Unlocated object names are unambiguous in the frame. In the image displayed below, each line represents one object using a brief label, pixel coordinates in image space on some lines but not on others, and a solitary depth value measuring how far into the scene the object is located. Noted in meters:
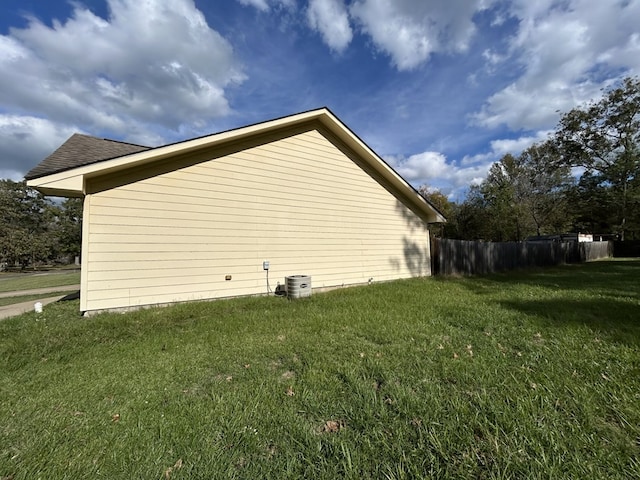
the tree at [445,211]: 31.61
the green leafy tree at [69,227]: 37.84
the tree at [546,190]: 30.25
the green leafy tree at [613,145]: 26.20
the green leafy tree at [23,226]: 30.95
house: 5.96
